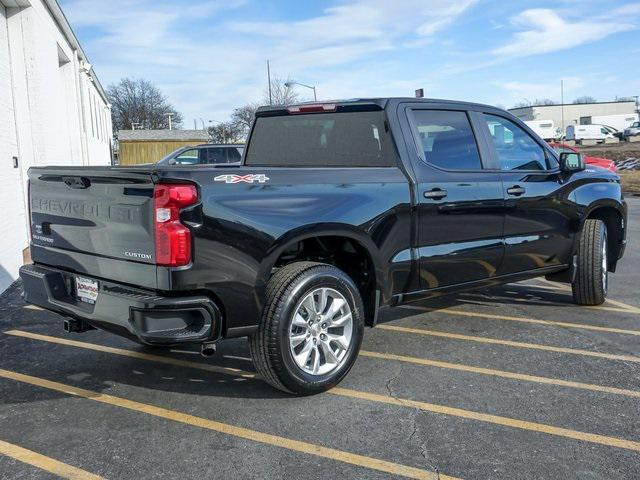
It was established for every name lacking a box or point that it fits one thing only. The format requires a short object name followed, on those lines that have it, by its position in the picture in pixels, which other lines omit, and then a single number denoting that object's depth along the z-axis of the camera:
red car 14.84
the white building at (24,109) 8.71
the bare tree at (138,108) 90.25
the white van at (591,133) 61.44
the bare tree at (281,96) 61.28
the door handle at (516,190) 5.26
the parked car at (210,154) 15.17
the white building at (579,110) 94.06
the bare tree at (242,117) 72.62
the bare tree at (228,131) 70.76
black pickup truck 3.49
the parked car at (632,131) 60.47
